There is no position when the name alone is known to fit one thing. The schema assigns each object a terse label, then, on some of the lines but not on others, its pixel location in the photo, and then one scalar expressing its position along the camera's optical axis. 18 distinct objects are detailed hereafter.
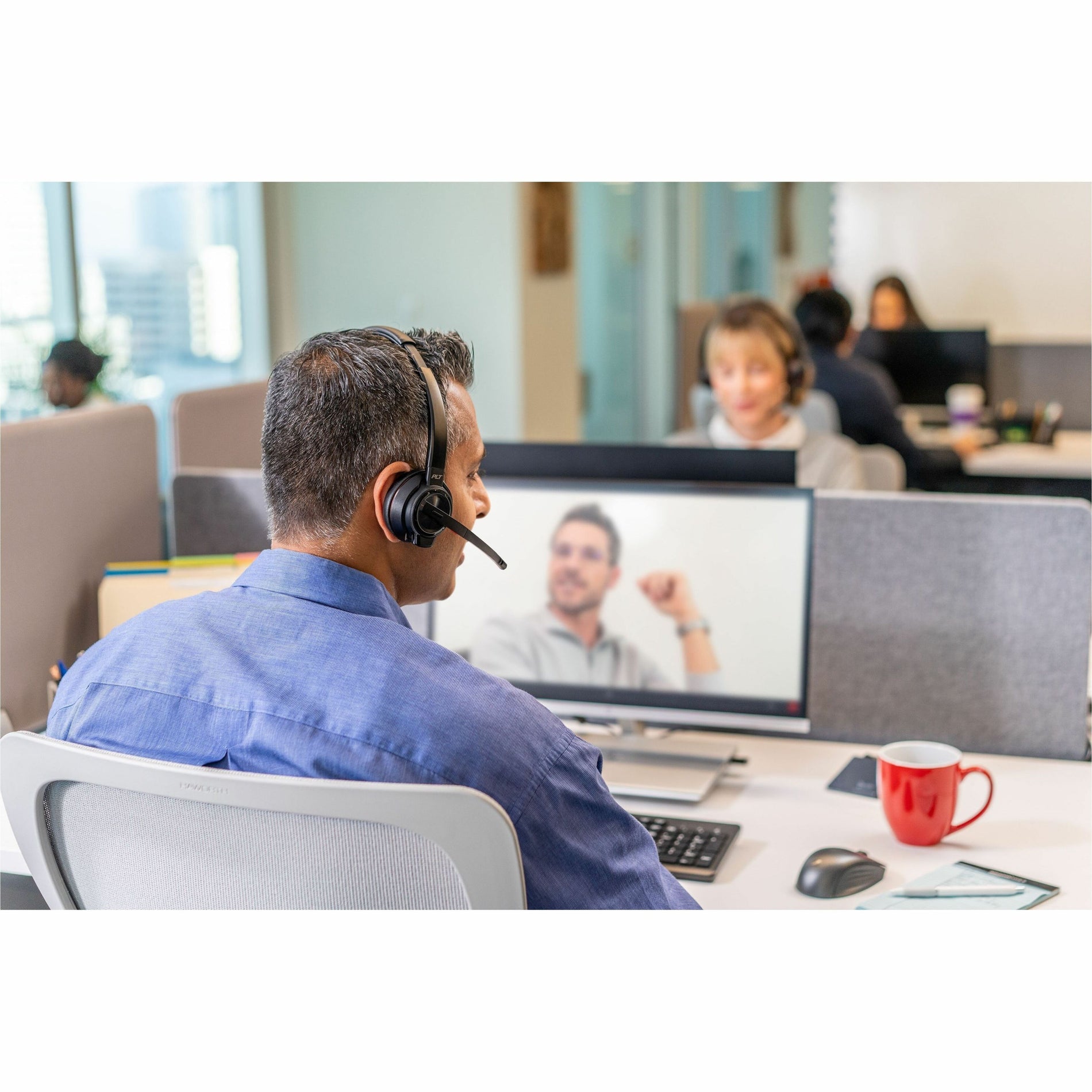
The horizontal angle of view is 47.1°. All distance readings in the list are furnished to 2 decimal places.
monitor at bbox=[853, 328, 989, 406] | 4.07
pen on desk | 1.10
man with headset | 0.74
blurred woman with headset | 2.26
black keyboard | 1.15
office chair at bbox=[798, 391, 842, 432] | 2.78
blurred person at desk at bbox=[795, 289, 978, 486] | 3.35
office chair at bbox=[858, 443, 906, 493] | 2.53
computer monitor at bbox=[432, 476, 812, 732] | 1.36
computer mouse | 1.11
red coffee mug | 1.19
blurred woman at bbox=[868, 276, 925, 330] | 4.67
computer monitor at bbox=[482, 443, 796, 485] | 1.43
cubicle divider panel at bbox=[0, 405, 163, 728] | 1.46
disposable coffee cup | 3.96
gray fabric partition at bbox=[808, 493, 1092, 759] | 1.41
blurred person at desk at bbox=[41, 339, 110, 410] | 2.78
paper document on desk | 1.08
